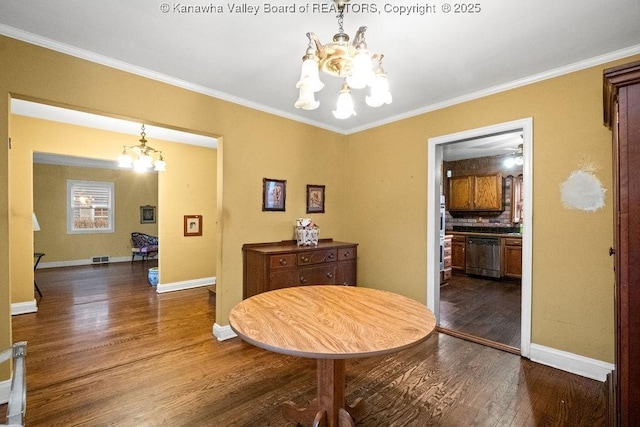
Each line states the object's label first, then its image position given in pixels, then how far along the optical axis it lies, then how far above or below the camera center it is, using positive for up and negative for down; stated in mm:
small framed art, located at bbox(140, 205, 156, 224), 8275 -20
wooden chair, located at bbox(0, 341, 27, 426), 1010 -657
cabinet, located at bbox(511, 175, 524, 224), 5590 +297
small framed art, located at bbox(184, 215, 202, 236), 5023 -211
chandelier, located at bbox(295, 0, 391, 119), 1388 +770
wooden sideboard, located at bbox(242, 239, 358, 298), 2871 -572
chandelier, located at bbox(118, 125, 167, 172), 3730 +720
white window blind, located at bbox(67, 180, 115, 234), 7148 +168
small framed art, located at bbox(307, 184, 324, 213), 3805 +212
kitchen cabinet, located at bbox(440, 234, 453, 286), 5113 -904
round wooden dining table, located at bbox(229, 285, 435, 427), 1132 -532
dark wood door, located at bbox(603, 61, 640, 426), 1005 -74
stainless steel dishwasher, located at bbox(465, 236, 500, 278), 5316 -820
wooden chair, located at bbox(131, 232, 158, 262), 7531 -864
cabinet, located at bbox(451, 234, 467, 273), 5773 -813
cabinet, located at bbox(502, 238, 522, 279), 5090 -797
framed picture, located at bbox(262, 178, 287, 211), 3359 +240
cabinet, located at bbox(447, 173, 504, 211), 5645 +443
